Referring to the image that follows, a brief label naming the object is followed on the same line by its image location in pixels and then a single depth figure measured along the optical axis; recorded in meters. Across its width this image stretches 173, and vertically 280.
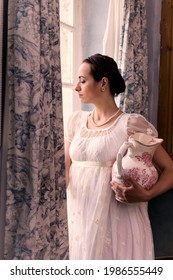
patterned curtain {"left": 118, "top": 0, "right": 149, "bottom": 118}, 1.59
